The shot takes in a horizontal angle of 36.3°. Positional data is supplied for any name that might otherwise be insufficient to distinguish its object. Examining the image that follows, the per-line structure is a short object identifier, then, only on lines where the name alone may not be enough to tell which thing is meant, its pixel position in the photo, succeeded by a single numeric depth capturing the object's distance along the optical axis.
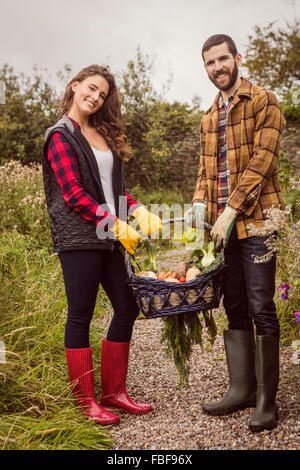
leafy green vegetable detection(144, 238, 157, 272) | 2.56
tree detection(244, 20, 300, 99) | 14.52
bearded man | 2.37
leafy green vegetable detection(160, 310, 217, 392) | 2.50
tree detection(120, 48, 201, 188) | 10.94
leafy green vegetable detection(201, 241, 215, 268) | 2.36
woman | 2.40
